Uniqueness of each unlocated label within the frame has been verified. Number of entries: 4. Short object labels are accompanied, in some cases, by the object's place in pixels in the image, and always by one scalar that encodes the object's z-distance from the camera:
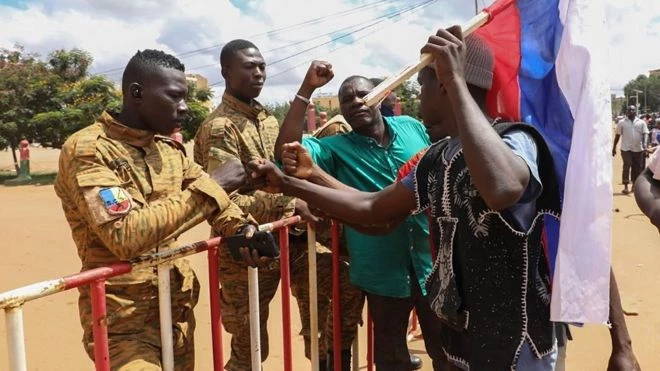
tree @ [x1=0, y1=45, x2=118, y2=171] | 20.36
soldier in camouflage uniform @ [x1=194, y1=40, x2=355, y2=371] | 3.24
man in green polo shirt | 3.13
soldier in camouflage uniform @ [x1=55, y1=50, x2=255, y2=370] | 1.97
